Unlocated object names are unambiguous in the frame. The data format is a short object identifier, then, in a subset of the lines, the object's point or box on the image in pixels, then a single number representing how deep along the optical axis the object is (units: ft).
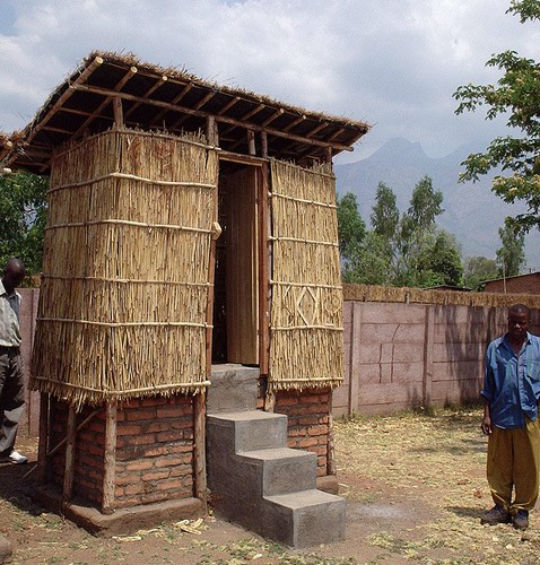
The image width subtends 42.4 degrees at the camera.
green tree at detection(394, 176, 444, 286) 150.51
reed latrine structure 18.69
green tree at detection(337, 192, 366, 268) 128.16
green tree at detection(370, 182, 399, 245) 160.04
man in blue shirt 19.27
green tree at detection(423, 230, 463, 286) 119.24
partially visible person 22.41
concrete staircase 17.54
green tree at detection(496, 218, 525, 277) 161.79
